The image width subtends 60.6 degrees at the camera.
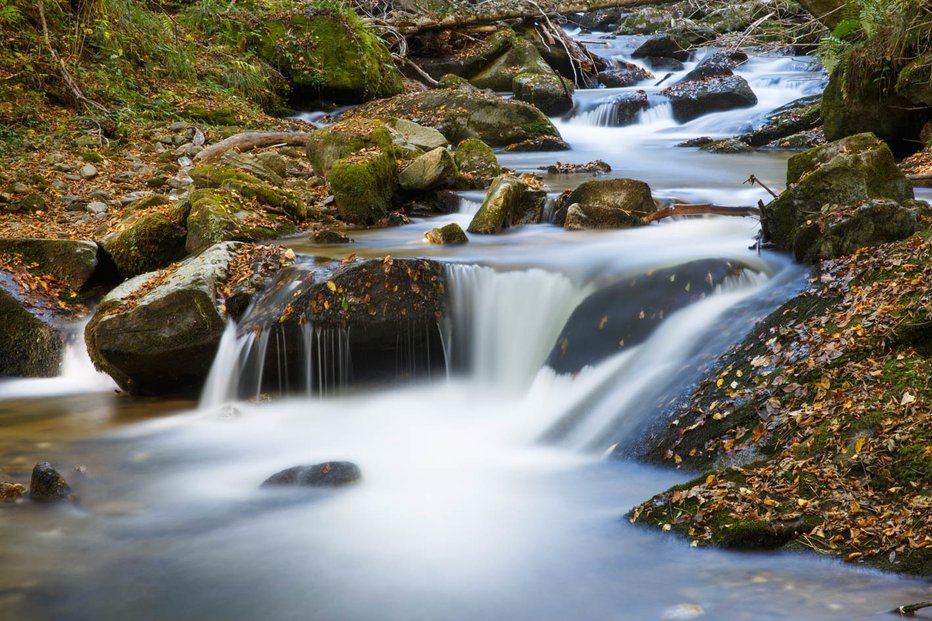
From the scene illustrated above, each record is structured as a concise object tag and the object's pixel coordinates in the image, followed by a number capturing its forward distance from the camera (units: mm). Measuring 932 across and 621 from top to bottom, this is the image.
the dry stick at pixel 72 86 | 12789
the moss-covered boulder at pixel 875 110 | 12297
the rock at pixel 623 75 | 22438
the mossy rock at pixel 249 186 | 9938
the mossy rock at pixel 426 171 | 10820
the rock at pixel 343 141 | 11094
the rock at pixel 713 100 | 18734
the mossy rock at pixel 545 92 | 18828
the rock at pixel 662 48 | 25625
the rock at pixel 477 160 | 12000
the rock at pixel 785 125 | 16094
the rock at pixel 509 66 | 21062
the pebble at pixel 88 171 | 11023
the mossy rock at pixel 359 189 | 10164
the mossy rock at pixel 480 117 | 15734
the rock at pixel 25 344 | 7848
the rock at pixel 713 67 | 21484
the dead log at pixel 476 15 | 20719
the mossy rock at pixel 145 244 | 8664
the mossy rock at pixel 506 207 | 9578
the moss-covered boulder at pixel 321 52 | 17703
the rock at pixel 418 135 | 12438
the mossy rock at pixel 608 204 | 9516
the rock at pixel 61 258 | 8430
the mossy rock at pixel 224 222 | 8664
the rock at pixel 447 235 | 8992
